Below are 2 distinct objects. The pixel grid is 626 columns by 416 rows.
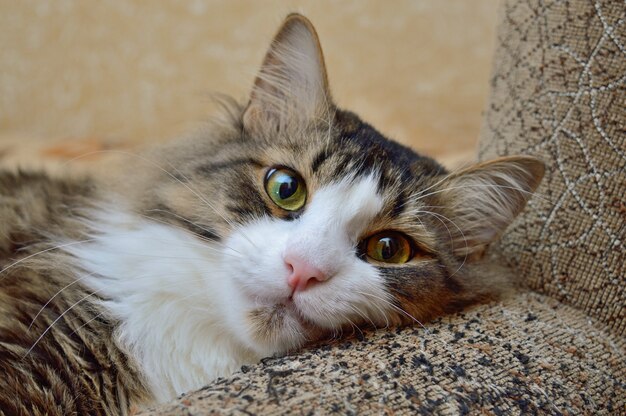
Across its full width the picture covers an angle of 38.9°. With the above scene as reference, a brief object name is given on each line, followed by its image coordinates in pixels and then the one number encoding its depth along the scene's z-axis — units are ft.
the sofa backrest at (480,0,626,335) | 1.22
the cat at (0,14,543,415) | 1.11
